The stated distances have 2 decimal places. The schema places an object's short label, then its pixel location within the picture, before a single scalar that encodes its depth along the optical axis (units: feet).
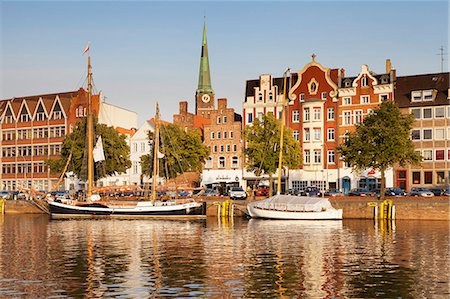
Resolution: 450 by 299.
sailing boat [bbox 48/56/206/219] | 268.21
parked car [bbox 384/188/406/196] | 294.39
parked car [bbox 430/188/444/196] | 288.10
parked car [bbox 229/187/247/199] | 301.43
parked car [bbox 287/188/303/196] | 320.99
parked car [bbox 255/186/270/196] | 306.76
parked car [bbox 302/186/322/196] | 305.96
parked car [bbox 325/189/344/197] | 299.48
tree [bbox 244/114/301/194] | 316.40
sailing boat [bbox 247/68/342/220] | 247.70
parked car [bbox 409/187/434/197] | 280.92
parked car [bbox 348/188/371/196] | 294.05
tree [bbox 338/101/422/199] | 268.82
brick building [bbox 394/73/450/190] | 336.90
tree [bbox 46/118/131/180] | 334.85
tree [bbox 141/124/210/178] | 334.81
